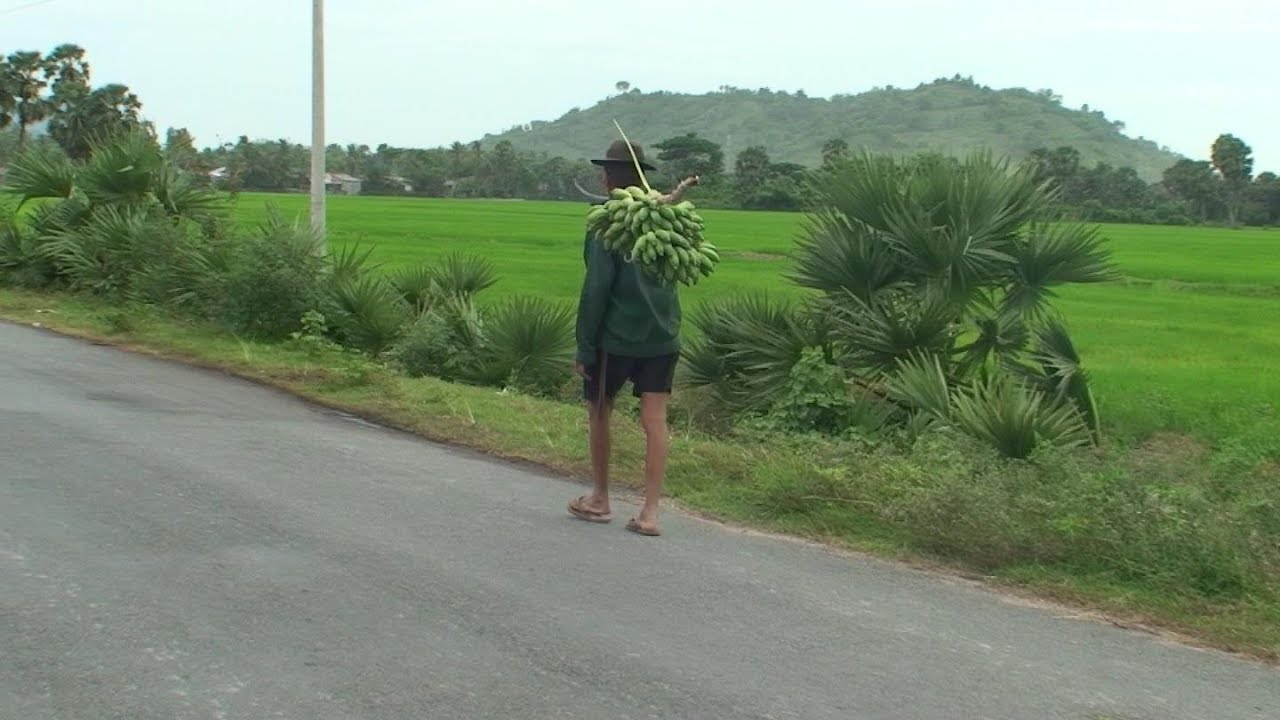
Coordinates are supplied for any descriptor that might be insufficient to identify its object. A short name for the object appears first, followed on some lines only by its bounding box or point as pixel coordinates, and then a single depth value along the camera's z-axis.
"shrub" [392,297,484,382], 13.04
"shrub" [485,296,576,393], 12.74
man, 6.57
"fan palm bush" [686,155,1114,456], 10.48
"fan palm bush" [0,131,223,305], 16.05
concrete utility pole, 16.52
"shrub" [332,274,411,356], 13.98
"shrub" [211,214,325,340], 14.27
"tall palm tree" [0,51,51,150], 50.53
